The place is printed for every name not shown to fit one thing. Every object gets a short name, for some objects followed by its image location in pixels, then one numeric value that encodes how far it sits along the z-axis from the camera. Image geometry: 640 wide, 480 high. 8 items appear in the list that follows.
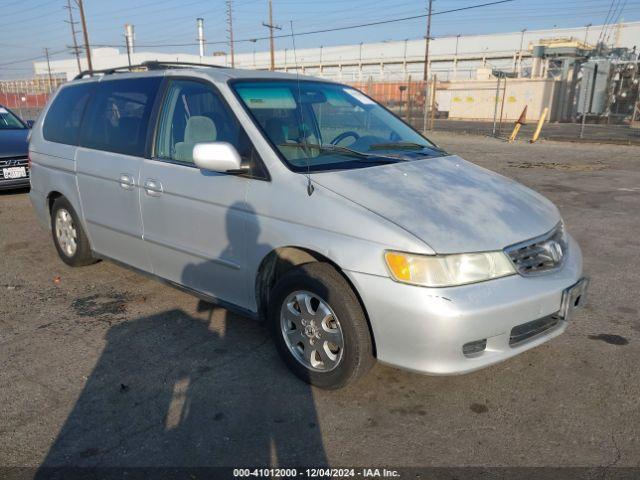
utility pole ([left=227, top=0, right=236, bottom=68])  62.67
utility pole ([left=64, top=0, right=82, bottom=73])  57.19
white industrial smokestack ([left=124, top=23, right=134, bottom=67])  74.19
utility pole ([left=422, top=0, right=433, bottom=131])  22.26
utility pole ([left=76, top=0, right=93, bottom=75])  41.91
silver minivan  2.60
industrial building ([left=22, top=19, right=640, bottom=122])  31.23
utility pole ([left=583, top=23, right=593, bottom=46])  59.59
